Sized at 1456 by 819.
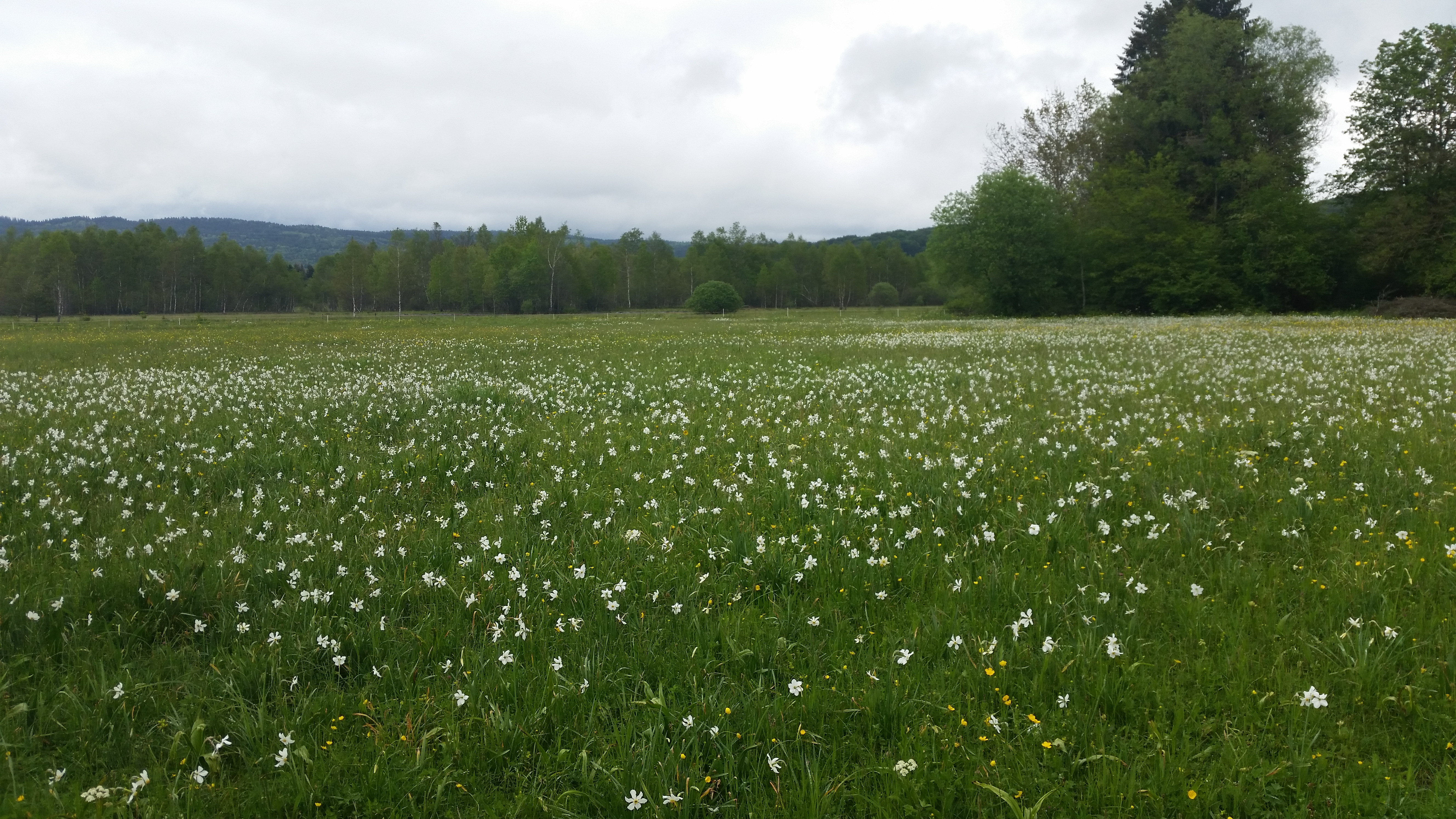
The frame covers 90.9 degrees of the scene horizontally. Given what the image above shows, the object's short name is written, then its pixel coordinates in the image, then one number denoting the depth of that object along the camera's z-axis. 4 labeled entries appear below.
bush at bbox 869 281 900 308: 122.25
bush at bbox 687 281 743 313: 87.19
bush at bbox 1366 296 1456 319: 38.09
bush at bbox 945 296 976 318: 63.03
